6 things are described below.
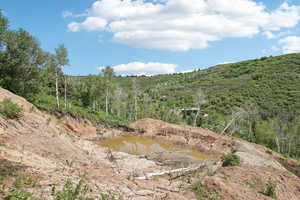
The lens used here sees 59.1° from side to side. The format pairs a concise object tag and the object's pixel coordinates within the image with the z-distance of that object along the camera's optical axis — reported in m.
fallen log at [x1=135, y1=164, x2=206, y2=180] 11.99
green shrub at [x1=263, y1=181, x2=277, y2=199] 11.09
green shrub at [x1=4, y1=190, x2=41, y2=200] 5.88
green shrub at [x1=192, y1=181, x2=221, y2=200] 9.70
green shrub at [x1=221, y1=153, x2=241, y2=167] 15.33
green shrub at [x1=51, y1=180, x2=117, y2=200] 6.91
